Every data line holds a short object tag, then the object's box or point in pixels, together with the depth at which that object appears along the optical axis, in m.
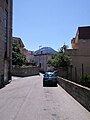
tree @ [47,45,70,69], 19.35
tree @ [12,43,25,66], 27.56
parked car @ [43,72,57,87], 13.02
